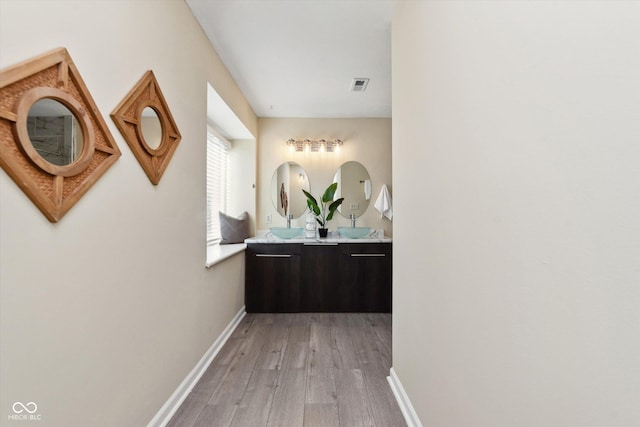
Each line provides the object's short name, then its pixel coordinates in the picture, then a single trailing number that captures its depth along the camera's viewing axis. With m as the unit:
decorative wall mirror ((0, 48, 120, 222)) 0.89
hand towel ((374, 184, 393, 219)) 4.20
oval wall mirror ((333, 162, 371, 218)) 4.32
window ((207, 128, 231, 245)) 3.60
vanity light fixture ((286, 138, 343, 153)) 4.30
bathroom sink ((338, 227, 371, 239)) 3.97
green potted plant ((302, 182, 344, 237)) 4.08
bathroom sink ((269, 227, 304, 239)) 3.91
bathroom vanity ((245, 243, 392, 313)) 3.63
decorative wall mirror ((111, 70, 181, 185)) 1.41
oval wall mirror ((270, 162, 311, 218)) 4.33
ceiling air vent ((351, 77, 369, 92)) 3.11
